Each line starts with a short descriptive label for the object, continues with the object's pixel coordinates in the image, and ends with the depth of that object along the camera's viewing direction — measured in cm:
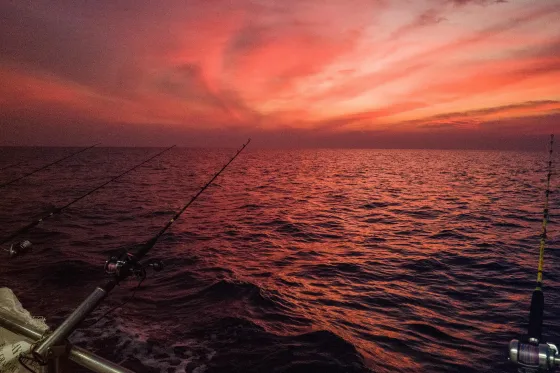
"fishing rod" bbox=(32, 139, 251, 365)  223
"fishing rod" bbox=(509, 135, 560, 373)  229
